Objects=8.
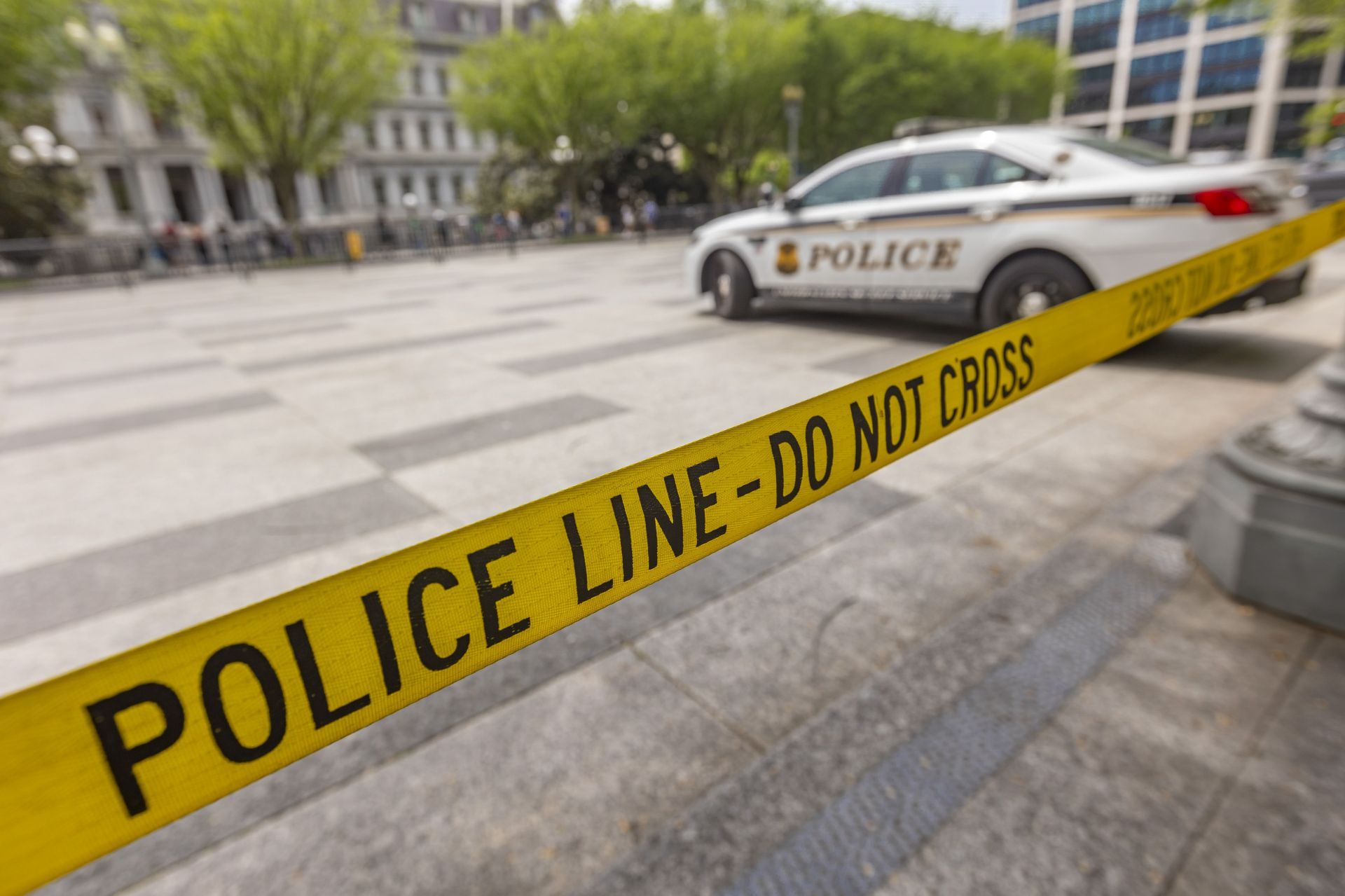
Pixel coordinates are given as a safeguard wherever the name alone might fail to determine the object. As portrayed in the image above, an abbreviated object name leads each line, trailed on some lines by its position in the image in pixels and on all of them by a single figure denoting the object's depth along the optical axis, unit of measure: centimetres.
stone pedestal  251
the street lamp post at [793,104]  2630
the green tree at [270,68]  2409
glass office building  6744
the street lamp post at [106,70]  2298
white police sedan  531
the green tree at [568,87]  3070
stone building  4891
